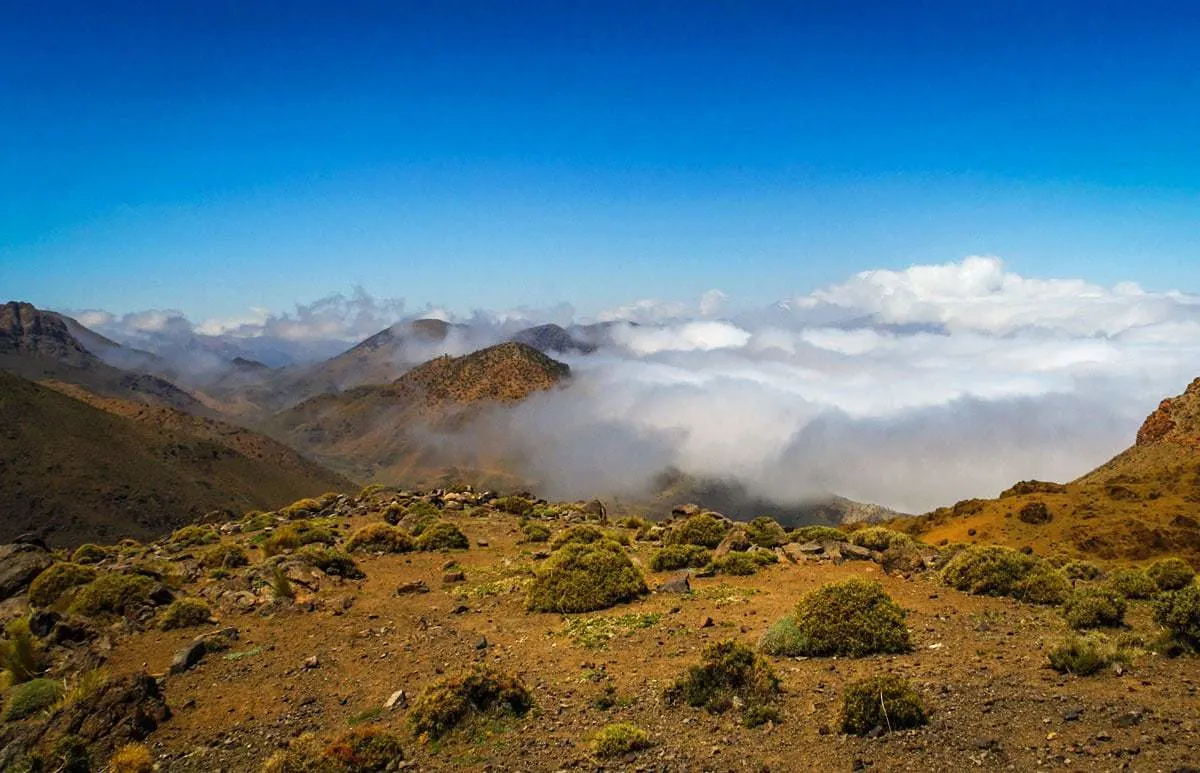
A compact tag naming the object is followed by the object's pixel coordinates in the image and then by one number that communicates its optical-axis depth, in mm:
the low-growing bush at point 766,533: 26391
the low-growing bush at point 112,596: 19625
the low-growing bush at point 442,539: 27828
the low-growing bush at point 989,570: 17094
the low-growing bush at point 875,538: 24673
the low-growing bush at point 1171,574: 16594
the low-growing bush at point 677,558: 22875
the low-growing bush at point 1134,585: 16250
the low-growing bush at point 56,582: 21969
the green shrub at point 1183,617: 11359
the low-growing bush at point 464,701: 11359
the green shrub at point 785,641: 13500
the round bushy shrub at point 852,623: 13289
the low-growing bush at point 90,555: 30270
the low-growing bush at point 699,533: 26656
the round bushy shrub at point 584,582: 18406
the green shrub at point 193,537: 32881
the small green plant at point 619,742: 10000
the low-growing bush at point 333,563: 23125
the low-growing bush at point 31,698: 14062
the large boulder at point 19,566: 23234
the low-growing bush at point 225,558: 25406
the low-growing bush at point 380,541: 27305
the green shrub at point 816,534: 27297
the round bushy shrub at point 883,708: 9617
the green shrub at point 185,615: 18719
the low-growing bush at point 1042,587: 16203
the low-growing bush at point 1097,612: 13820
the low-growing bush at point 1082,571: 20922
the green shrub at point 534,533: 29422
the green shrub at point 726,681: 11211
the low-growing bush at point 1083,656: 10945
